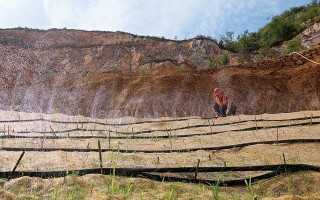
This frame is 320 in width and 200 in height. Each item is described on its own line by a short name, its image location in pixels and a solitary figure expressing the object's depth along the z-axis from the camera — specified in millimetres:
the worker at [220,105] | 12727
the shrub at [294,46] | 22234
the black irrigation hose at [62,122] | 10617
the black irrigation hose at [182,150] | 5922
